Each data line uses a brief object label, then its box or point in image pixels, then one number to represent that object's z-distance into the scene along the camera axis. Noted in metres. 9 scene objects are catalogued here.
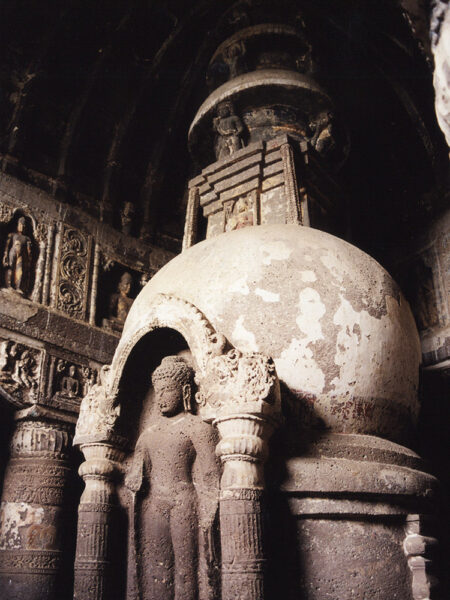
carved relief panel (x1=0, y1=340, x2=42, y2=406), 5.71
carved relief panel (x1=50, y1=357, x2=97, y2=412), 6.05
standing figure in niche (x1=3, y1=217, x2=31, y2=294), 6.23
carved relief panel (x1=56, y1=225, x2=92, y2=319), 6.61
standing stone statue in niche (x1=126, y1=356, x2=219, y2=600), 3.34
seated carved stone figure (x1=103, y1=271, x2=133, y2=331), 7.02
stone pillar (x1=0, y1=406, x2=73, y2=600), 5.21
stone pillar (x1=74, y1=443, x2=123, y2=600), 3.46
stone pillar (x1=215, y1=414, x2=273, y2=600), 2.83
